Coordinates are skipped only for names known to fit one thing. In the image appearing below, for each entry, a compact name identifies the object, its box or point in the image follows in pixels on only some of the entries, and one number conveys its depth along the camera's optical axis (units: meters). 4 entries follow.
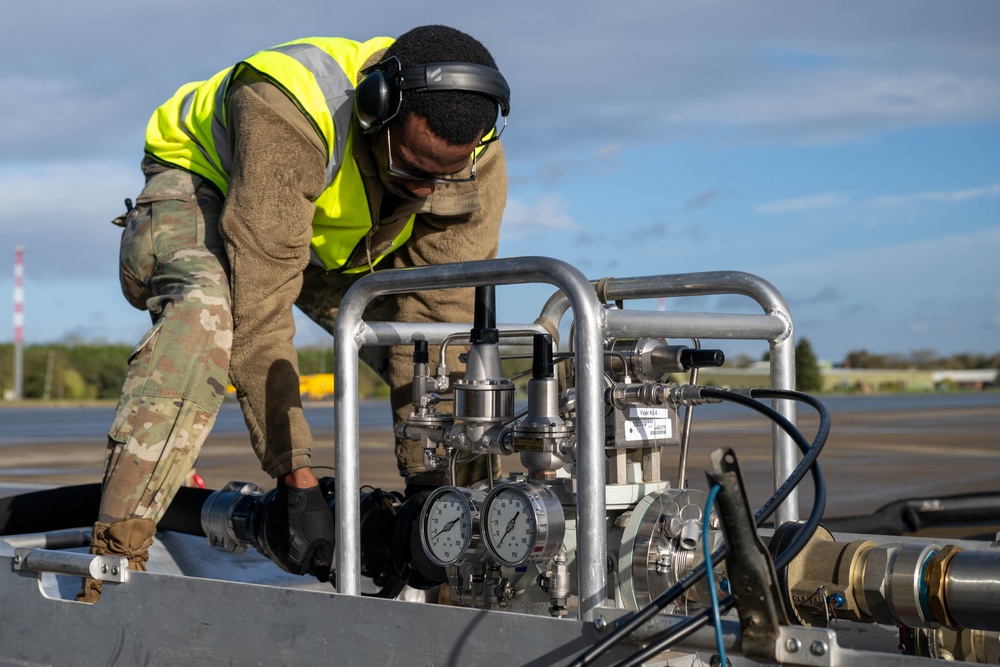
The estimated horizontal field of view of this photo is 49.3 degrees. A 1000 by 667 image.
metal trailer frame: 1.93
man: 2.79
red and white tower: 39.38
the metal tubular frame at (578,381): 1.98
